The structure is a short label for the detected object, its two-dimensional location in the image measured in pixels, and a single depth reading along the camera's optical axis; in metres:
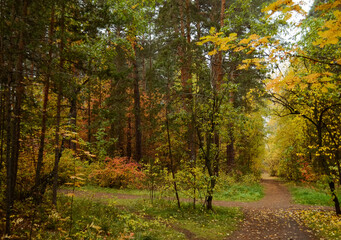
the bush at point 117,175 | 13.12
